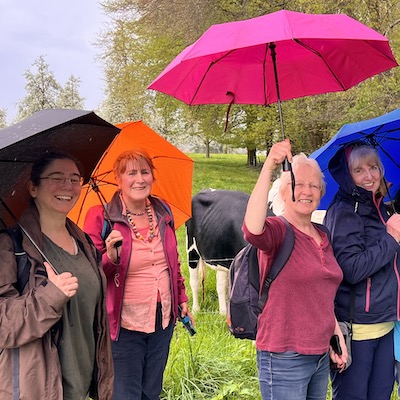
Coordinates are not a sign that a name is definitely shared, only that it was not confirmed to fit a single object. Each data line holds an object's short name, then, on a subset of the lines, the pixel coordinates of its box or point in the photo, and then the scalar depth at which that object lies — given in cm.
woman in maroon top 256
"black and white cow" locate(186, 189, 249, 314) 656
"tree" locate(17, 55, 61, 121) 3859
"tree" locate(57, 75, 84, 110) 3888
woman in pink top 307
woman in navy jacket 280
